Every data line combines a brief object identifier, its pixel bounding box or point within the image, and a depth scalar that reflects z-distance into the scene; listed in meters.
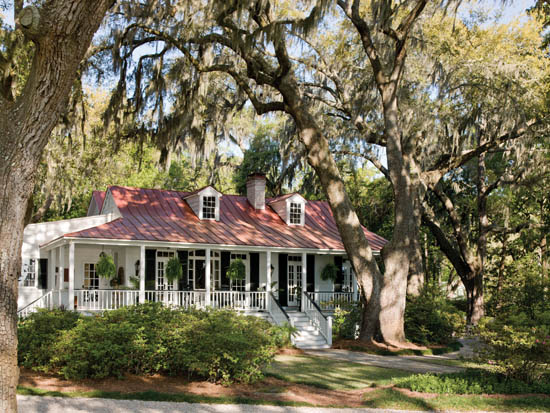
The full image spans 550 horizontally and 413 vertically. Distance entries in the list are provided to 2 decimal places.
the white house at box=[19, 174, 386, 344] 20.20
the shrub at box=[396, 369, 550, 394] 9.72
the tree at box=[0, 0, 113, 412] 5.57
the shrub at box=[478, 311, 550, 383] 10.09
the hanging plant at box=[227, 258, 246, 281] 21.53
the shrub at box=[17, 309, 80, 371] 10.59
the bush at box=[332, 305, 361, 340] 19.36
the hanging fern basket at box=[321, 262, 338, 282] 23.86
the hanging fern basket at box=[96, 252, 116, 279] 19.34
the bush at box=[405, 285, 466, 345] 18.64
